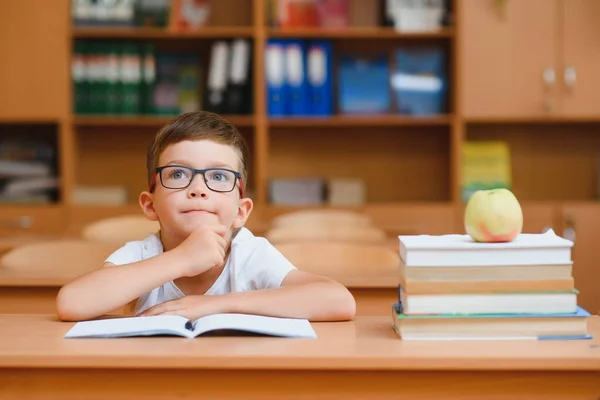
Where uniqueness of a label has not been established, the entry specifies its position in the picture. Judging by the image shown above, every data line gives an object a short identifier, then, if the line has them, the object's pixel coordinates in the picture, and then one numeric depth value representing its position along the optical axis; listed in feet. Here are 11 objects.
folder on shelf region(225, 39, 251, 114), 14.93
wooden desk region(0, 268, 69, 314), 7.80
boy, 5.10
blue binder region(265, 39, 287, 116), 14.93
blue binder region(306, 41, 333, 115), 14.94
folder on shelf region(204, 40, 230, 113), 15.01
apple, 4.43
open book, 4.50
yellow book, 15.25
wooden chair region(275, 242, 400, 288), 8.56
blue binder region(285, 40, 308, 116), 14.93
